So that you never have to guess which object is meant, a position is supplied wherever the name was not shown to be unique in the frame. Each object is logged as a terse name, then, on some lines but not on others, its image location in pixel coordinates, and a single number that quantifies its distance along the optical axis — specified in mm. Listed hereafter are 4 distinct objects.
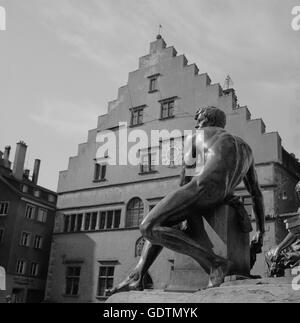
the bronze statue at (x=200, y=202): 3959
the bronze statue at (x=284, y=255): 6543
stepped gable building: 24172
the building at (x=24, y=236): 30922
